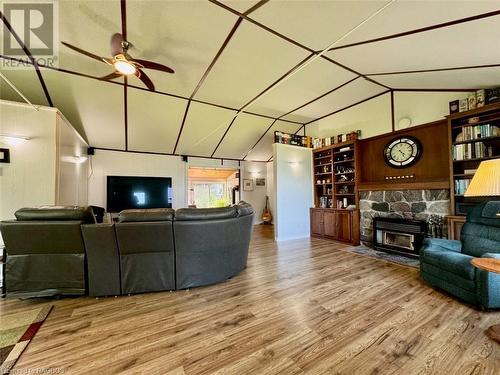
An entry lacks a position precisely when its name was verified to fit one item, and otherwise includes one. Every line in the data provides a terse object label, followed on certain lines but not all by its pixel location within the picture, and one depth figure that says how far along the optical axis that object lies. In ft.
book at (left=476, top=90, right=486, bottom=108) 10.27
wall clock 13.04
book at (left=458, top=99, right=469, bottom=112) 10.83
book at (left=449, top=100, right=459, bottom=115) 11.17
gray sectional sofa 7.20
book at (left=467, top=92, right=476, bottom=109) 10.57
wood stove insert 11.98
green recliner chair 6.45
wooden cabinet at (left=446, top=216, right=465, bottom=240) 10.62
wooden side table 5.21
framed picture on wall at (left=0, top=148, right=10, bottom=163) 9.76
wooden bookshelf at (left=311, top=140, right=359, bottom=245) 15.70
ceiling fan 7.73
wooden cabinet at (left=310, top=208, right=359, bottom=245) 15.46
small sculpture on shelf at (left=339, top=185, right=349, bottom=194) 17.05
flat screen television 19.81
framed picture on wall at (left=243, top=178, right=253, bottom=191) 26.12
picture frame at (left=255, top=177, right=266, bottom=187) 27.00
